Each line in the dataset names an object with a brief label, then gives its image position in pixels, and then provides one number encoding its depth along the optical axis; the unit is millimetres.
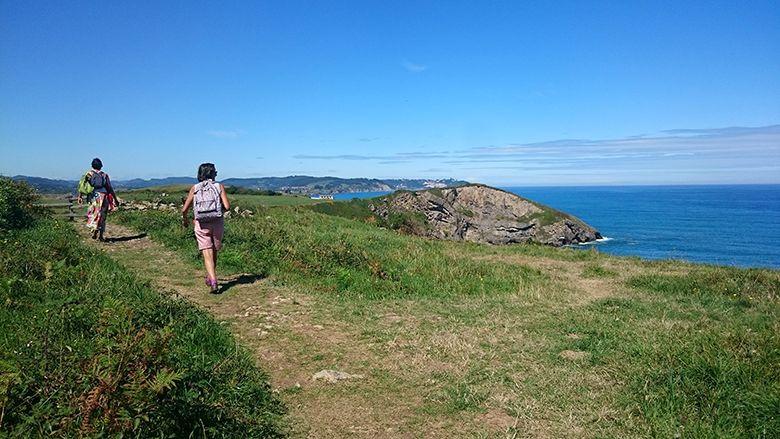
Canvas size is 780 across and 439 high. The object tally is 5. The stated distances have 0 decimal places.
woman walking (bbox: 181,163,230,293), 8852
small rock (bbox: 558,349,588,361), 6254
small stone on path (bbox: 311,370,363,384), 5376
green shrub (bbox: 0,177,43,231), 13422
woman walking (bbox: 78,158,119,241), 13516
